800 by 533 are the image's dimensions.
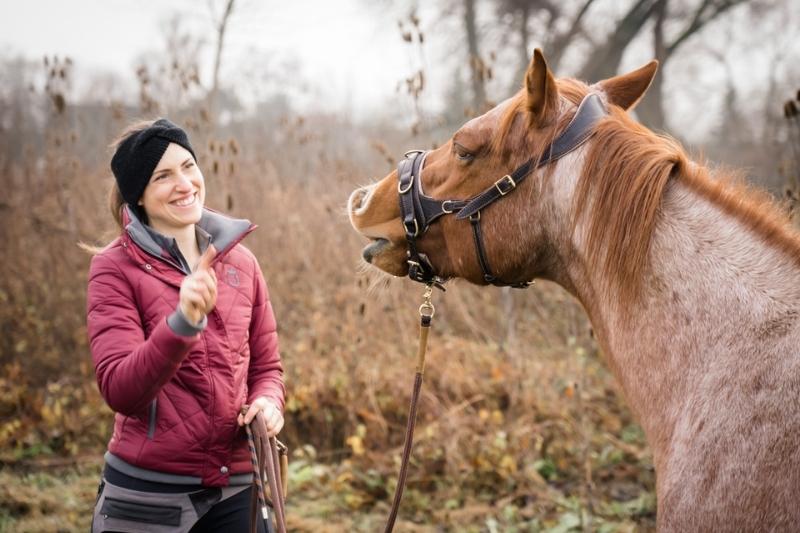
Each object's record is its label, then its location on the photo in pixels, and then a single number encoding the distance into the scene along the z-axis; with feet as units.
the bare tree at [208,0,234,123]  23.02
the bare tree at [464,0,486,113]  31.01
